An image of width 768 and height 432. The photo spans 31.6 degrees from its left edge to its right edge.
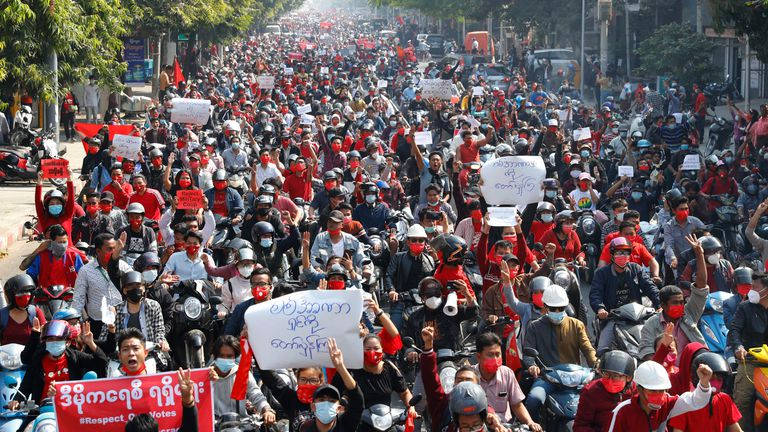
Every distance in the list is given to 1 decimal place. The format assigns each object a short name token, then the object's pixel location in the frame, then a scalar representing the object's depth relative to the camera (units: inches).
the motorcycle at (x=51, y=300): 451.8
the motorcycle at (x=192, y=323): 411.8
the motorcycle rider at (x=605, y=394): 313.9
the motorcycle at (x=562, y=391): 348.5
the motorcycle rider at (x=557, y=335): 380.5
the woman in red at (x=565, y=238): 534.0
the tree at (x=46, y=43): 965.8
